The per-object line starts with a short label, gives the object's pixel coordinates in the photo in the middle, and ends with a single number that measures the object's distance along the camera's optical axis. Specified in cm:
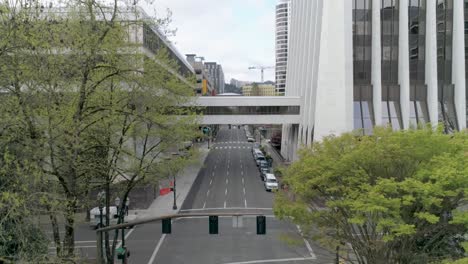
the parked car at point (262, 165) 5368
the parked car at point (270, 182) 4328
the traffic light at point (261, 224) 1528
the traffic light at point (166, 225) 1370
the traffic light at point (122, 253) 2028
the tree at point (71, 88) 1227
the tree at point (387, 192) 1423
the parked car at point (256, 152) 6620
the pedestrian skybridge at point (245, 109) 5341
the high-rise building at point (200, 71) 12958
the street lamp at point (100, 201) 2355
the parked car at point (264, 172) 5018
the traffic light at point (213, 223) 1441
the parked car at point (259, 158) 5962
